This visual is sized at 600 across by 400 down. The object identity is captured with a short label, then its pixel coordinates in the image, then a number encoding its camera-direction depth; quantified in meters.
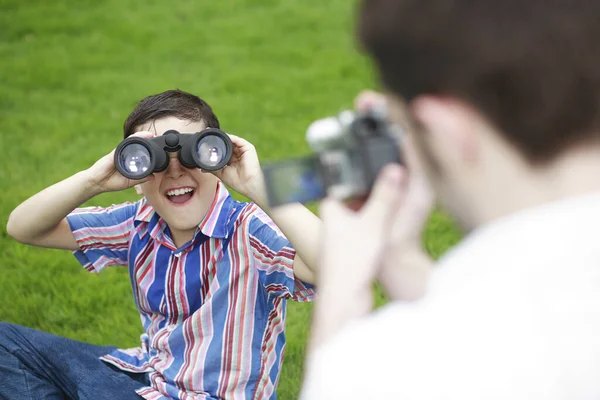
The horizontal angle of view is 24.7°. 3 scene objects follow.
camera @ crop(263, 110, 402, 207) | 1.49
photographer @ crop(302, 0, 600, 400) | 1.30
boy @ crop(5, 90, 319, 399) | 2.06
